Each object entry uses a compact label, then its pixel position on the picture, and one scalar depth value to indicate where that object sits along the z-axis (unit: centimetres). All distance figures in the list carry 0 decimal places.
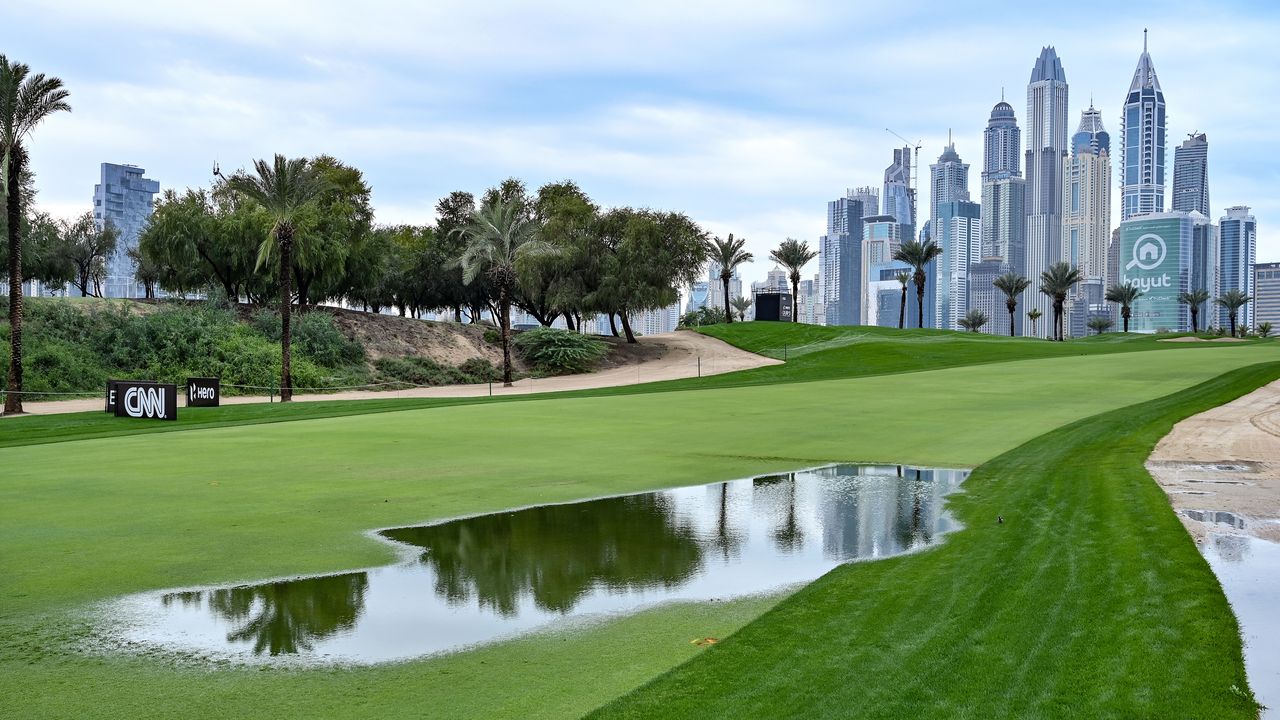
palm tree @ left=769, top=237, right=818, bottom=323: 9588
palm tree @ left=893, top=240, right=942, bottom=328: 9406
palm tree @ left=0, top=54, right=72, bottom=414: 2898
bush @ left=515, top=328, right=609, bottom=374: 5816
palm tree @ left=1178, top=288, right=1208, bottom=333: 11481
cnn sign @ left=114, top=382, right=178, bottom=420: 2617
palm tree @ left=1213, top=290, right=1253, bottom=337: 11394
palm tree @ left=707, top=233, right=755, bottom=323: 8584
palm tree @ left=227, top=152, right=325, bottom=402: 3797
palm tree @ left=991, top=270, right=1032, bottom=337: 10700
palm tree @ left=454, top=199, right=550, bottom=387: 4869
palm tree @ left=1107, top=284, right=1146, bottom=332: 11731
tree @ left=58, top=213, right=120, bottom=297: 7688
